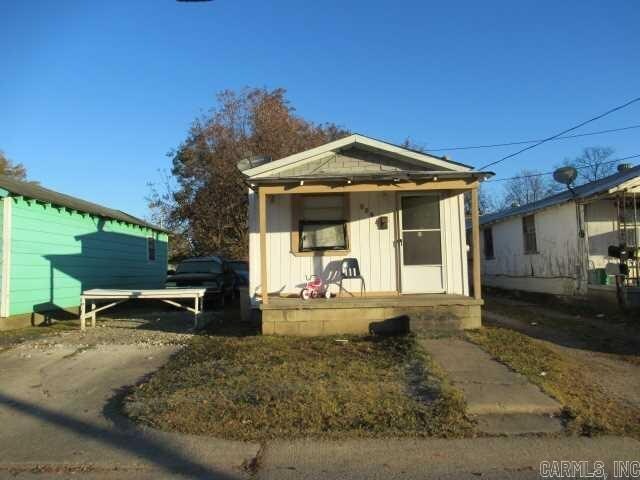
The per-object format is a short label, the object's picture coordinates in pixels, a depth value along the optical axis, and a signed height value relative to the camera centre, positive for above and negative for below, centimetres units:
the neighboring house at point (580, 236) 1291 +109
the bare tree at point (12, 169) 3931 +937
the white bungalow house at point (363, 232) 988 +93
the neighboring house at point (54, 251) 1103 +90
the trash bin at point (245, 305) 1118 -54
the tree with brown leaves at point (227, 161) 2473 +618
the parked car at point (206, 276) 1424 +17
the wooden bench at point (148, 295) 1046 -25
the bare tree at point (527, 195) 5550 +906
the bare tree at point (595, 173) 4603 +923
